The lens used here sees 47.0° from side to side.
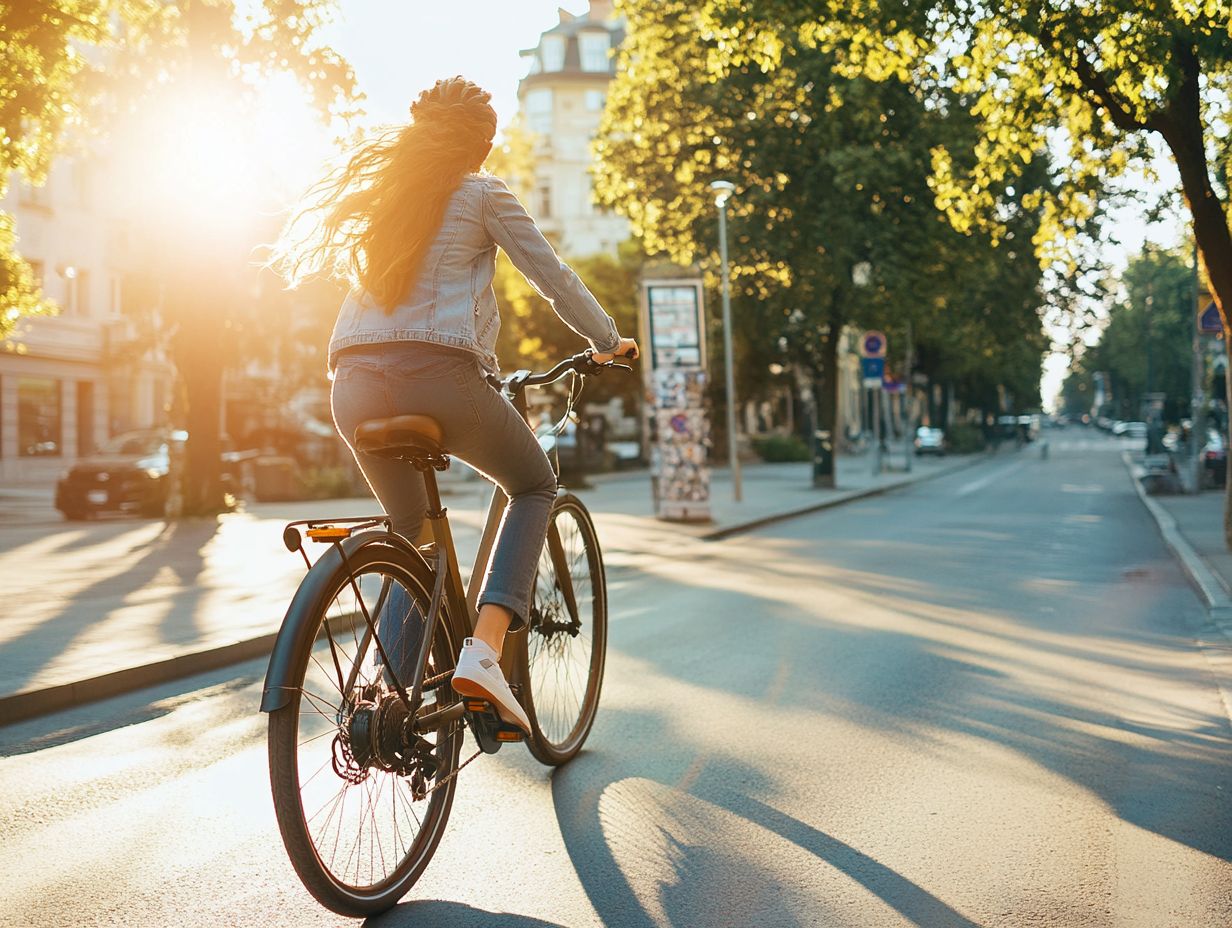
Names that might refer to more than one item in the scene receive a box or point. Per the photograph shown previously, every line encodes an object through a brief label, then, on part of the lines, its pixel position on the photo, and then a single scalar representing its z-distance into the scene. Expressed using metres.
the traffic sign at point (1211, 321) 17.33
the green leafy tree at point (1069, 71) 11.22
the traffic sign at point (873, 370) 31.41
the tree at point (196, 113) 18.94
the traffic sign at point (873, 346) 31.28
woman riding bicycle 3.81
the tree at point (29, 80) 12.75
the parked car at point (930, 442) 60.93
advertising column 19.19
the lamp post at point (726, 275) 23.05
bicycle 3.28
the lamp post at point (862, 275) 28.00
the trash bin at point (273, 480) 26.50
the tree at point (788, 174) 26.50
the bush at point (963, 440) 65.69
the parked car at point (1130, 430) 92.12
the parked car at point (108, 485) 22.88
